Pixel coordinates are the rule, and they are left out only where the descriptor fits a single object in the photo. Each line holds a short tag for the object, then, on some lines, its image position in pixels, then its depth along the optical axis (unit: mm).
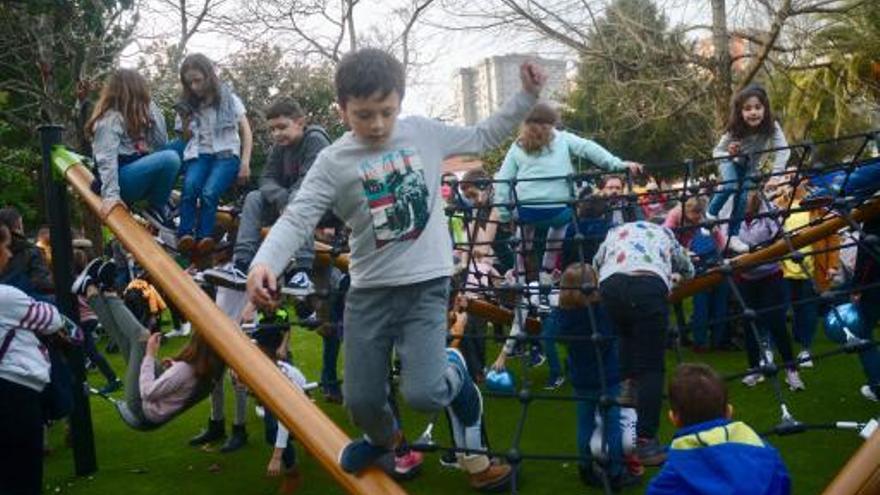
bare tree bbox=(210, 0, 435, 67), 15289
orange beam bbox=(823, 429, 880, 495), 2373
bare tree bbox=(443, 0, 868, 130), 10430
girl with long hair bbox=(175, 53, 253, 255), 4531
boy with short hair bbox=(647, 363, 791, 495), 2262
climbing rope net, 3443
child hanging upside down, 4160
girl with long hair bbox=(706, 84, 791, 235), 5184
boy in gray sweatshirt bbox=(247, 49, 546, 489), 2635
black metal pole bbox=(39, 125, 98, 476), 4758
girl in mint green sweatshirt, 5457
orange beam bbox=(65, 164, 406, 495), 2867
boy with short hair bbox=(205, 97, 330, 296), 4473
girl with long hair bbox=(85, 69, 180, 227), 4316
